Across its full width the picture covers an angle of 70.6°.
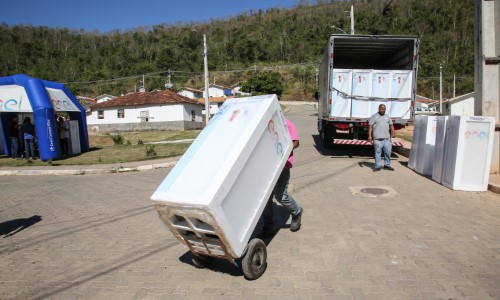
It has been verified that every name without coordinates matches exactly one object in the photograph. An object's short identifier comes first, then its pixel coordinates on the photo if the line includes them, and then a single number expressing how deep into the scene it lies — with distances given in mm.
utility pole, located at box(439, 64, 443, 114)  54462
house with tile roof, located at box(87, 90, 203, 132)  38000
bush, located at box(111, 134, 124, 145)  21016
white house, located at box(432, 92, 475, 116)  49184
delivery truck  11273
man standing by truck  9305
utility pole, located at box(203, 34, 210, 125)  22956
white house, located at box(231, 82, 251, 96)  70919
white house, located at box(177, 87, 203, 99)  67250
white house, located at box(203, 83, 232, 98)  74750
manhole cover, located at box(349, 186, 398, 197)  6975
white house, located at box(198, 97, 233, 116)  60672
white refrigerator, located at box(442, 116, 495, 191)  6867
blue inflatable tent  12984
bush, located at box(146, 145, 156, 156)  14031
